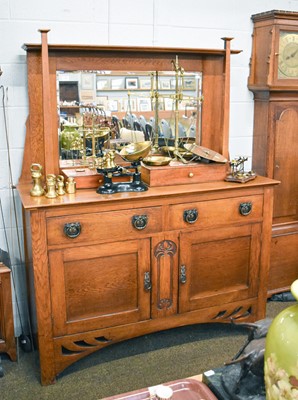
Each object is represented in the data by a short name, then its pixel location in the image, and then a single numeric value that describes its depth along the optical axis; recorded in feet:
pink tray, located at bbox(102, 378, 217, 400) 5.26
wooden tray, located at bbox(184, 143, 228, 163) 8.93
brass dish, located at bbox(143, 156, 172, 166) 8.76
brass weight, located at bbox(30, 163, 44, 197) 7.95
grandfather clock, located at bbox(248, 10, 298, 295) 9.77
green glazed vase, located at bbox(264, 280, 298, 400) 3.92
